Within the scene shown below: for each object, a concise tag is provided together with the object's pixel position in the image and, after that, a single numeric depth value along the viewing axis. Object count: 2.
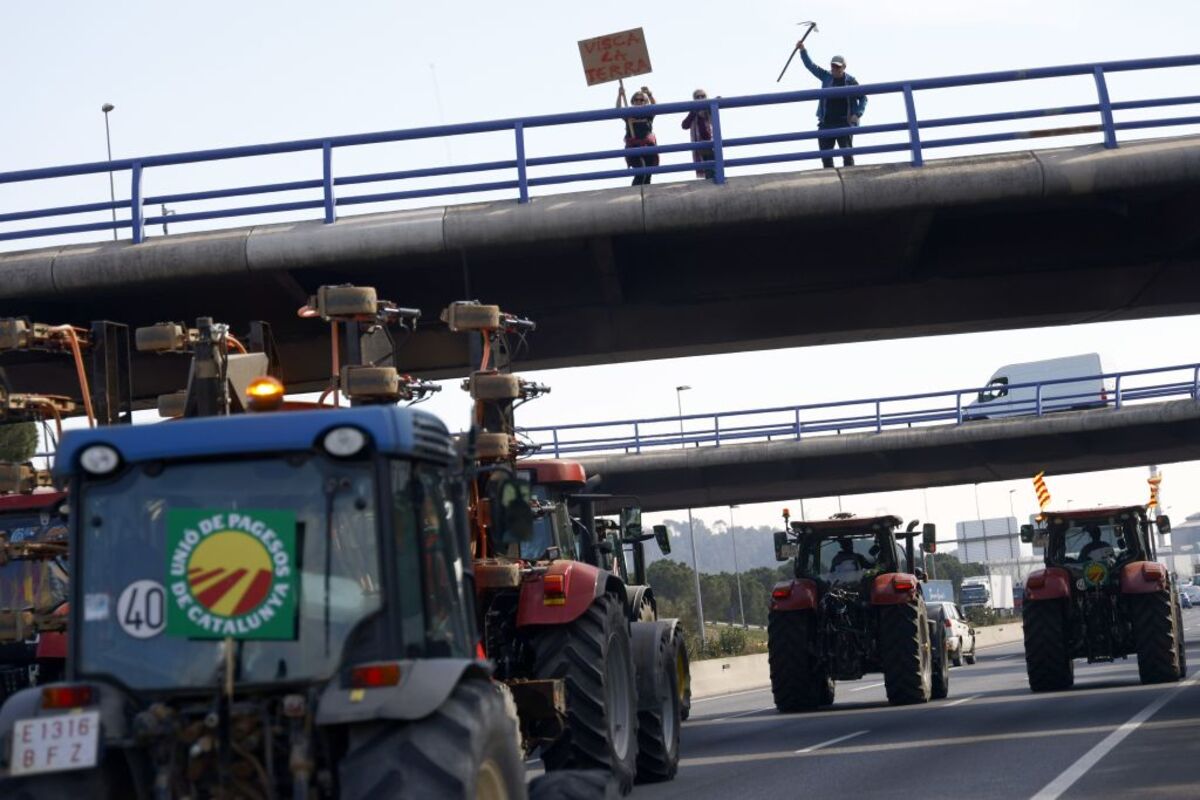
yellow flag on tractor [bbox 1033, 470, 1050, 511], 35.38
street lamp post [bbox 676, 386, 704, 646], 65.91
